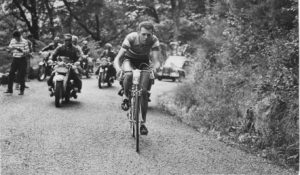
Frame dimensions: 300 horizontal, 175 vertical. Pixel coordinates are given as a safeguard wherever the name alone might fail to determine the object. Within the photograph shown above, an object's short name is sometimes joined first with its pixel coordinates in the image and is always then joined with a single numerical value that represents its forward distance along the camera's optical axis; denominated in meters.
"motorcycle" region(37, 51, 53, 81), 19.66
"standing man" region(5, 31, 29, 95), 14.16
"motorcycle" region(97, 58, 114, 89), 17.83
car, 28.72
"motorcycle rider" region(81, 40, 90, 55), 25.77
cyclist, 8.07
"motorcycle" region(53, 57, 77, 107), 11.93
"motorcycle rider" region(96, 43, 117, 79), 18.39
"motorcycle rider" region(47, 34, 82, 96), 12.66
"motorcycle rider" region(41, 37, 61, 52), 18.96
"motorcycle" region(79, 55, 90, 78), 23.07
